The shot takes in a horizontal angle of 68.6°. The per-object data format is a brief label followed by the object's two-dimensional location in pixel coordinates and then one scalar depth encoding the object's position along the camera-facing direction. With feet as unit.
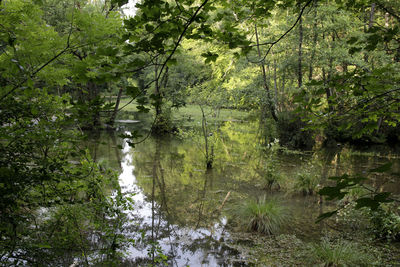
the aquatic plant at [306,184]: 22.82
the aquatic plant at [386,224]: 14.85
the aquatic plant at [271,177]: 23.85
